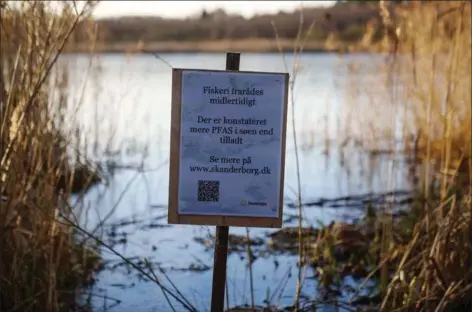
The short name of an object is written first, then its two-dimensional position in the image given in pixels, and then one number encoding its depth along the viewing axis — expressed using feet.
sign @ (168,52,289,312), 7.57
